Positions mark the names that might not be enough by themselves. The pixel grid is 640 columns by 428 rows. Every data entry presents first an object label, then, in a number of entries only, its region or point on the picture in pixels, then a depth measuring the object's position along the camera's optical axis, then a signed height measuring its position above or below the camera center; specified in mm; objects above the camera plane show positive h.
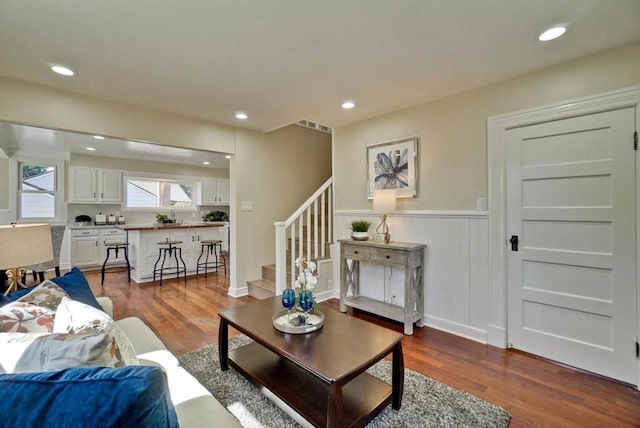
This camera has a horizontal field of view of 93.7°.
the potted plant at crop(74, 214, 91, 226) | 6039 -107
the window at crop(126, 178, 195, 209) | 6773 +503
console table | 2912 -610
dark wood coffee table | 1466 -796
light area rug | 1686 -1163
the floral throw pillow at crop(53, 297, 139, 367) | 966 -379
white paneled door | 2102 -212
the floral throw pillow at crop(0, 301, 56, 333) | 1081 -393
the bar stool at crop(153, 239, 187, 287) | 4945 -689
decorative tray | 1820 -688
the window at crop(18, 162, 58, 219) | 5594 +477
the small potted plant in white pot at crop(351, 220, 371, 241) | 3400 -183
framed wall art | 3219 +539
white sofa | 1069 -729
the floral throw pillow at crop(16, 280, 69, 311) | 1276 -359
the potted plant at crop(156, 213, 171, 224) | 5798 -86
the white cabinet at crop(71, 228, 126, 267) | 5840 -616
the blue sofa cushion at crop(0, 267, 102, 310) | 1546 -388
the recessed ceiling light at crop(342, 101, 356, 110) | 3155 +1182
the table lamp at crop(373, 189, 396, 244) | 3182 +131
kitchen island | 4926 -473
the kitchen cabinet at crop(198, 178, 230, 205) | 7668 +599
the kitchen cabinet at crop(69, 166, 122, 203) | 5898 +607
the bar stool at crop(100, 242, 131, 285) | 5067 -878
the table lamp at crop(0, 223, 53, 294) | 1671 -179
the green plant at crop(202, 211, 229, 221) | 7346 -38
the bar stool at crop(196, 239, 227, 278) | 5420 -738
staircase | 3707 -507
